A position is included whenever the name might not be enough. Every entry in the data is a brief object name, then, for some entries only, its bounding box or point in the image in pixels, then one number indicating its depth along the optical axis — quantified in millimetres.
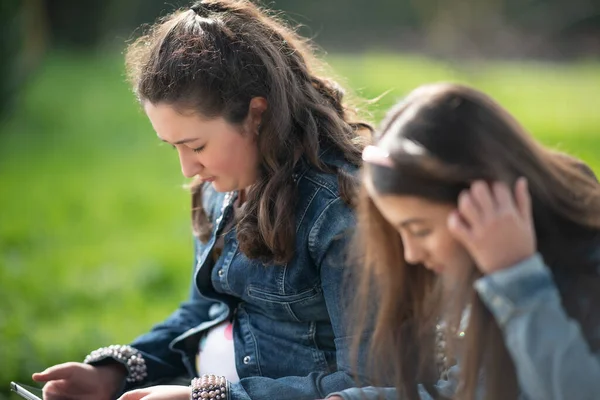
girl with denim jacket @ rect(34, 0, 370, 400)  3498
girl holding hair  3107
